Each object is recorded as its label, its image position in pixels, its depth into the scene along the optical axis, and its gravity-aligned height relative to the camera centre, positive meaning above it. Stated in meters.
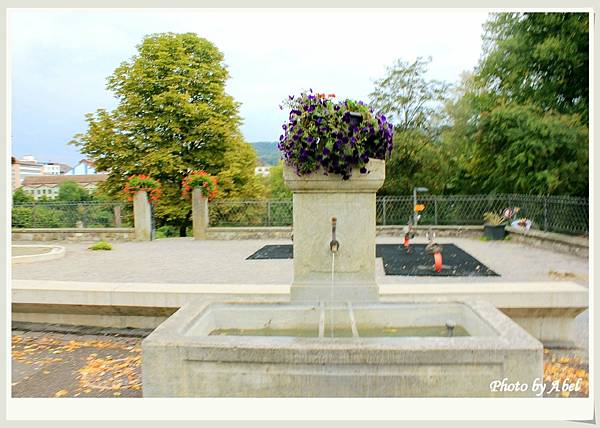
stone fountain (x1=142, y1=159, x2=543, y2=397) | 2.61 -0.81
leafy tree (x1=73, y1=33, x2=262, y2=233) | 19.59 +3.86
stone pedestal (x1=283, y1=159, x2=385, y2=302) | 3.88 -0.21
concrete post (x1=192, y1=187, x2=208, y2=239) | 15.55 +0.12
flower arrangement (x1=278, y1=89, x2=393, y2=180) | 3.56 +0.61
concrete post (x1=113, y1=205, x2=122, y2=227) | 16.45 +0.07
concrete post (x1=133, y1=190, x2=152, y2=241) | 15.30 +0.03
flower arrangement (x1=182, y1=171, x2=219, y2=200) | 15.69 +1.10
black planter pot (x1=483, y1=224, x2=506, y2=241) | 14.06 -0.47
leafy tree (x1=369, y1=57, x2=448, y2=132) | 19.12 +4.77
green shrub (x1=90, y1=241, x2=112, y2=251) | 12.98 -0.81
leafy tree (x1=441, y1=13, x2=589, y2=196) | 12.58 +3.27
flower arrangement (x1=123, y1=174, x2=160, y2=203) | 15.41 +0.99
